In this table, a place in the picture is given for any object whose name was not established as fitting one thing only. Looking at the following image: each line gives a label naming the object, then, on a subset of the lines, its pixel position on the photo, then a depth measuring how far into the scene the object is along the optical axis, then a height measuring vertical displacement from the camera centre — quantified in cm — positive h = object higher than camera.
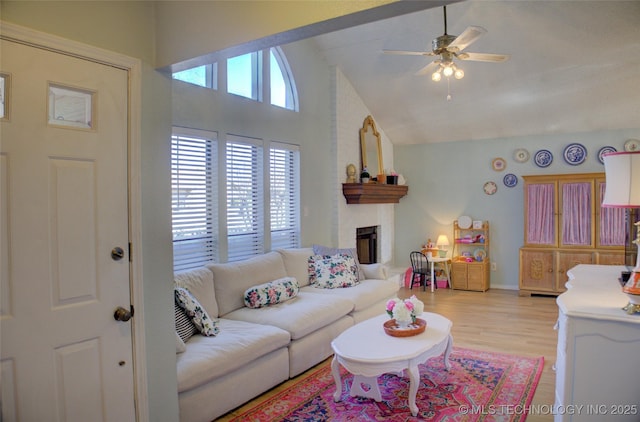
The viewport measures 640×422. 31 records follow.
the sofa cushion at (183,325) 293 -84
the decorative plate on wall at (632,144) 586 +76
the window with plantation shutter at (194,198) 372 +5
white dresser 196 -76
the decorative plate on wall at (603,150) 598 +71
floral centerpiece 316 -81
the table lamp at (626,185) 198 +7
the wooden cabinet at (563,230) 580 -41
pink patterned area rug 281 -138
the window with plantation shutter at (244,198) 426 +6
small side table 664 -100
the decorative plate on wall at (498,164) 673 +59
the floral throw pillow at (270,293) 380 -81
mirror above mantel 643 +85
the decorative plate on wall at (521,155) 656 +70
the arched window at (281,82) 488 +142
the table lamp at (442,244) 700 -69
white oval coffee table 277 -100
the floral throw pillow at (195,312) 304 -77
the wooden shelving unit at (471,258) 660 -90
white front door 171 -15
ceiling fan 354 +130
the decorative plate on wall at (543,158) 640 +64
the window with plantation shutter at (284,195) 483 +10
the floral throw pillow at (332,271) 470 -77
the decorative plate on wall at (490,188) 681 +21
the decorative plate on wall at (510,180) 666 +33
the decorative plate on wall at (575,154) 619 +68
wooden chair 688 -109
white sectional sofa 269 -97
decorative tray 311 -93
